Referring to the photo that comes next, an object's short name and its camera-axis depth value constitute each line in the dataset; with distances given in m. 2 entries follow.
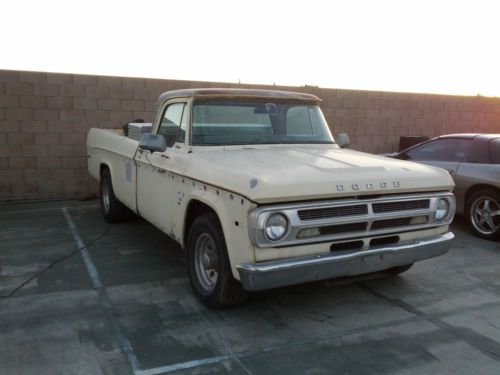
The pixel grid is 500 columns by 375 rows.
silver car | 6.57
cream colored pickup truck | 3.48
